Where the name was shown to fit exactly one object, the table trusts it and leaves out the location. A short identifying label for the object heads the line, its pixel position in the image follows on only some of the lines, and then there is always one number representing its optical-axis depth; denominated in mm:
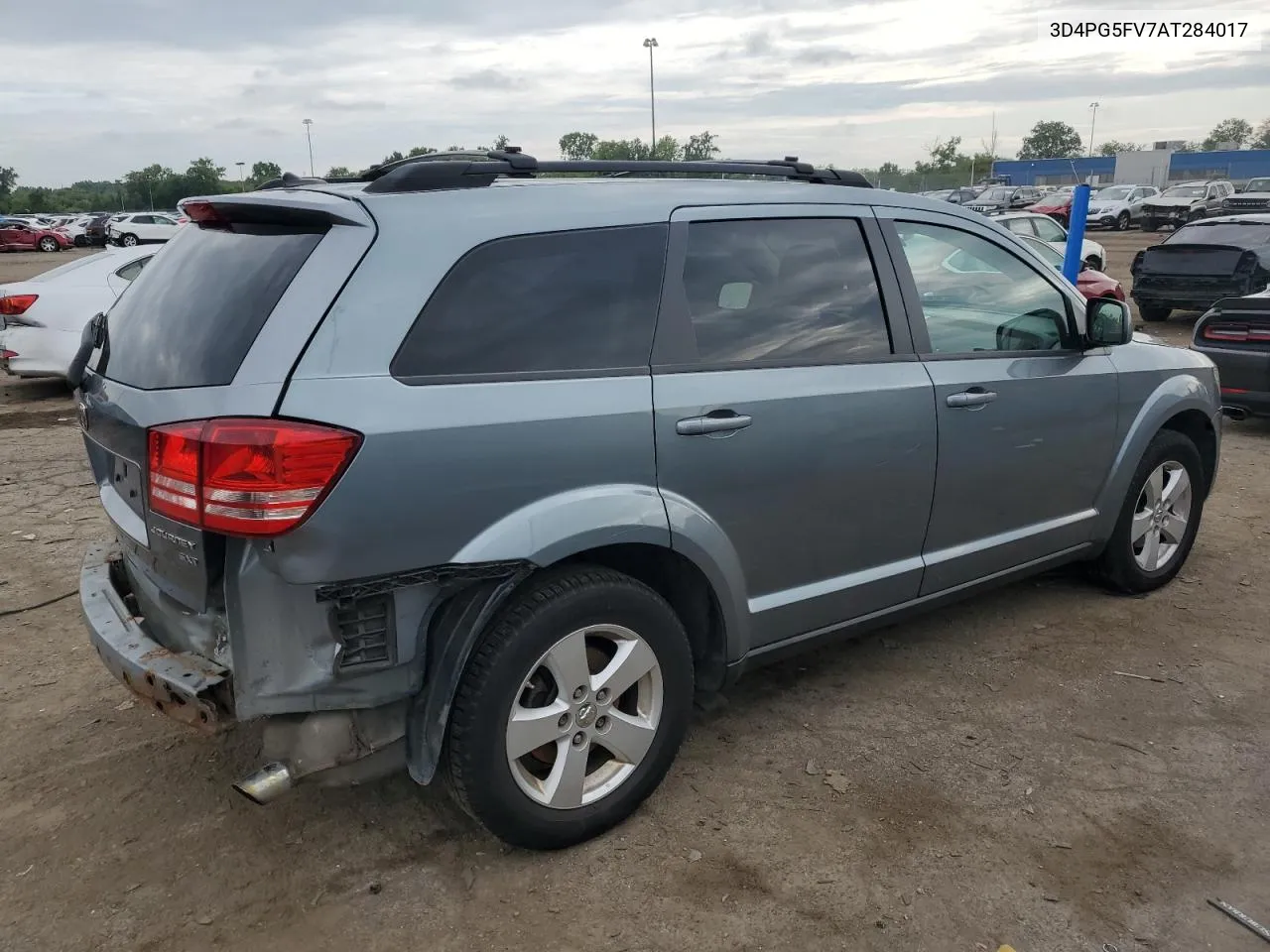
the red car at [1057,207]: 35438
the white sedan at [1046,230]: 15820
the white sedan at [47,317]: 8977
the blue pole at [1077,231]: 8719
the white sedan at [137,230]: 33656
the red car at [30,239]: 39312
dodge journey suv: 2357
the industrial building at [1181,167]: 58656
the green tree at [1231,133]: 105062
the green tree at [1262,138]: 94531
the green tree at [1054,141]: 109062
